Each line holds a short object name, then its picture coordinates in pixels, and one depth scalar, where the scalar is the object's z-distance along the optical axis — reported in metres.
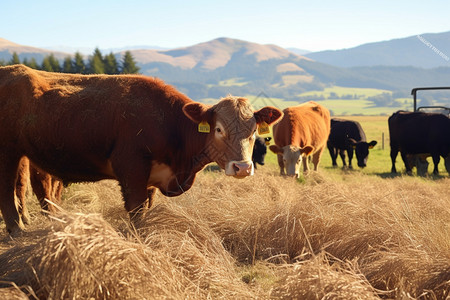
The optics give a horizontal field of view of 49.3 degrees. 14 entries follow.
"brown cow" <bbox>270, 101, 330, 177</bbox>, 12.03
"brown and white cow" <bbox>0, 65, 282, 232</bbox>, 5.79
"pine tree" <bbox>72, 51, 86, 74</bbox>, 60.86
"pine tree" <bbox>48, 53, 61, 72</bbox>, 62.31
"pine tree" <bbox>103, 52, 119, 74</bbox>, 65.18
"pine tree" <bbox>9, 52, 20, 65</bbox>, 59.38
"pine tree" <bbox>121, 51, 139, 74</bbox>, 67.50
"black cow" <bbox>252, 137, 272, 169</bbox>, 18.85
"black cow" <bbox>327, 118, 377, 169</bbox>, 19.16
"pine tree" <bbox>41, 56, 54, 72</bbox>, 57.12
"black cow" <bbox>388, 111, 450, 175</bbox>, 16.70
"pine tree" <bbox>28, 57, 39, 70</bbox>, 57.21
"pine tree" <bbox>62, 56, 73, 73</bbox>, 61.33
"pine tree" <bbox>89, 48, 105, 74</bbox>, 61.88
